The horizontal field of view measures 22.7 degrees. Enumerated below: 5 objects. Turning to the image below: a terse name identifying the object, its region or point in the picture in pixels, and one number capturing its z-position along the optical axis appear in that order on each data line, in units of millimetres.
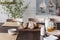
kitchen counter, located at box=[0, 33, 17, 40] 2180
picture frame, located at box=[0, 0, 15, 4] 4510
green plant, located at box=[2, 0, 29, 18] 4406
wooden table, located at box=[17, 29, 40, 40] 2047
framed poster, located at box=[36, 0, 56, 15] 4659
